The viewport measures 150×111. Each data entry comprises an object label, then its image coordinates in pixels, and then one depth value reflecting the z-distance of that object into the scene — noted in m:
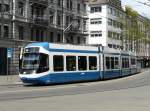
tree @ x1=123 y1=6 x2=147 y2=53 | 91.44
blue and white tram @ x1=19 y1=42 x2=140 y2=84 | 31.17
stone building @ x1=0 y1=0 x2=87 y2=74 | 54.03
